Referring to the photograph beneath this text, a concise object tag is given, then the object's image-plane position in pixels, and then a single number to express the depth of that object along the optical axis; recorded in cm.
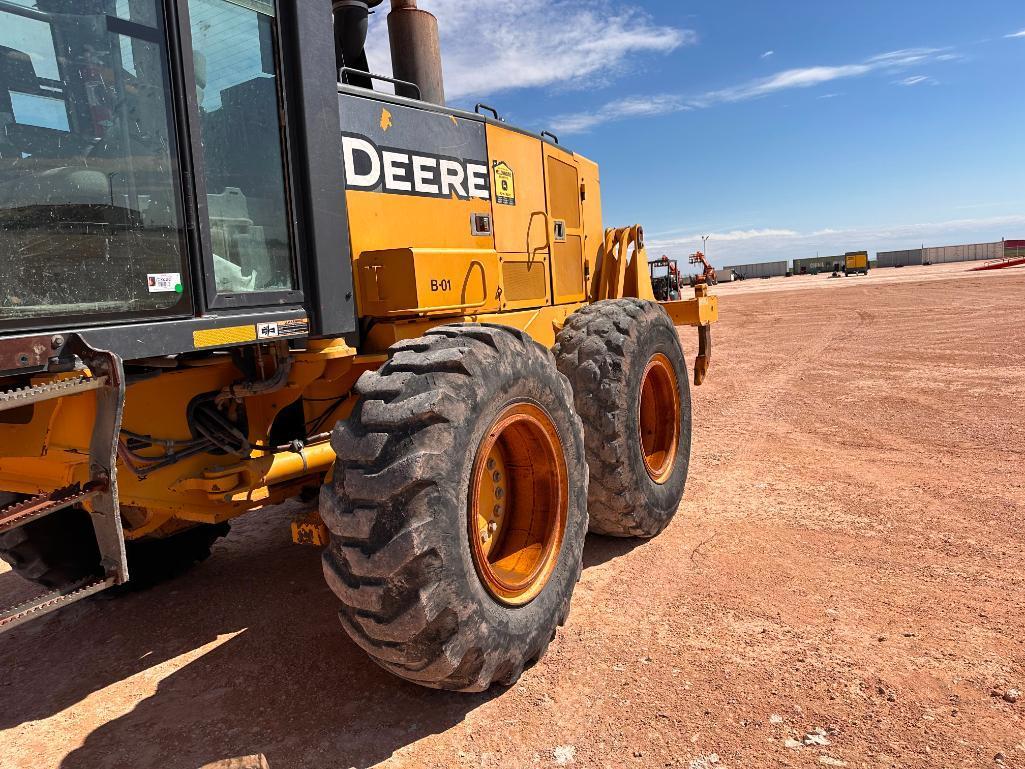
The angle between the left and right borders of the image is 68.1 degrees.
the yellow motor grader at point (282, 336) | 244
